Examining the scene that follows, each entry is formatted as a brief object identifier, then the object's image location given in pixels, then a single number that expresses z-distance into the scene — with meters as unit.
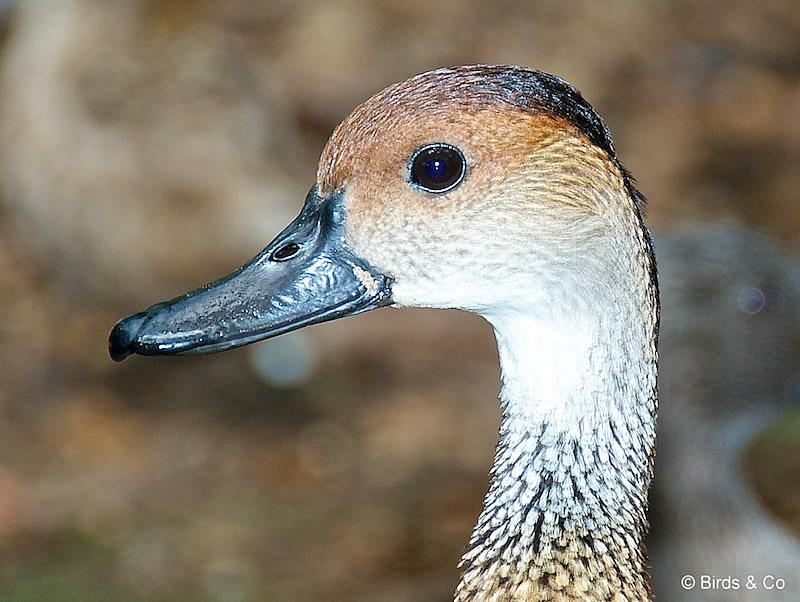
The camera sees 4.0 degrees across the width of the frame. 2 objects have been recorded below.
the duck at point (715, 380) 2.39
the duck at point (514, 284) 2.21
